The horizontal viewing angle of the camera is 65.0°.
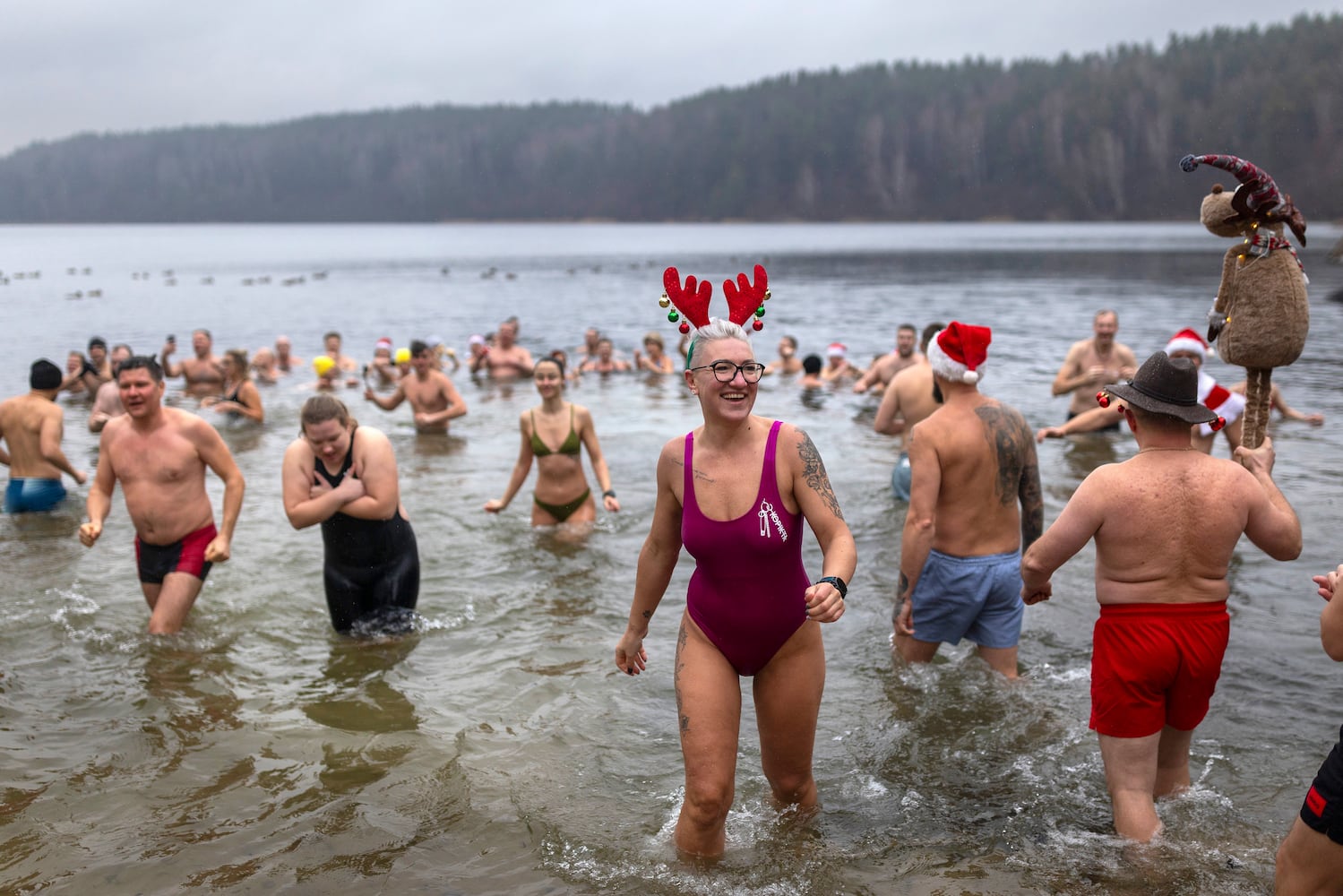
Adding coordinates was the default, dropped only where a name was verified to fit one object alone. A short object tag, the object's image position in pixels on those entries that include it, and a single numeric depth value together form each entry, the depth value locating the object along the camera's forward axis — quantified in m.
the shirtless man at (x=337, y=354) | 20.17
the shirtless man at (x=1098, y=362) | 10.75
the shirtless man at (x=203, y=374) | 17.73
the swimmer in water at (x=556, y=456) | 8.26
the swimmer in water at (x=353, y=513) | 5.75
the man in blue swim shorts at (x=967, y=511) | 5.11
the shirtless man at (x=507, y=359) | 19.27
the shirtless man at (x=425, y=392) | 13.30
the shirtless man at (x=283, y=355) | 20.92
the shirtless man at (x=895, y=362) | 12.37
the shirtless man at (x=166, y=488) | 6.20
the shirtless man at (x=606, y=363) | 20.22
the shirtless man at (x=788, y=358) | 19.64
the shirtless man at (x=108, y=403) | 12.31
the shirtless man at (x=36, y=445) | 9.55
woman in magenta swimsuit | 3.74
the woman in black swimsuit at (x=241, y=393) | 14.44
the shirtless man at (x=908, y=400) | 8.27
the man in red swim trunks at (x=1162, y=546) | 3.66
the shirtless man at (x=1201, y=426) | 7.07
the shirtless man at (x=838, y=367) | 18.61
